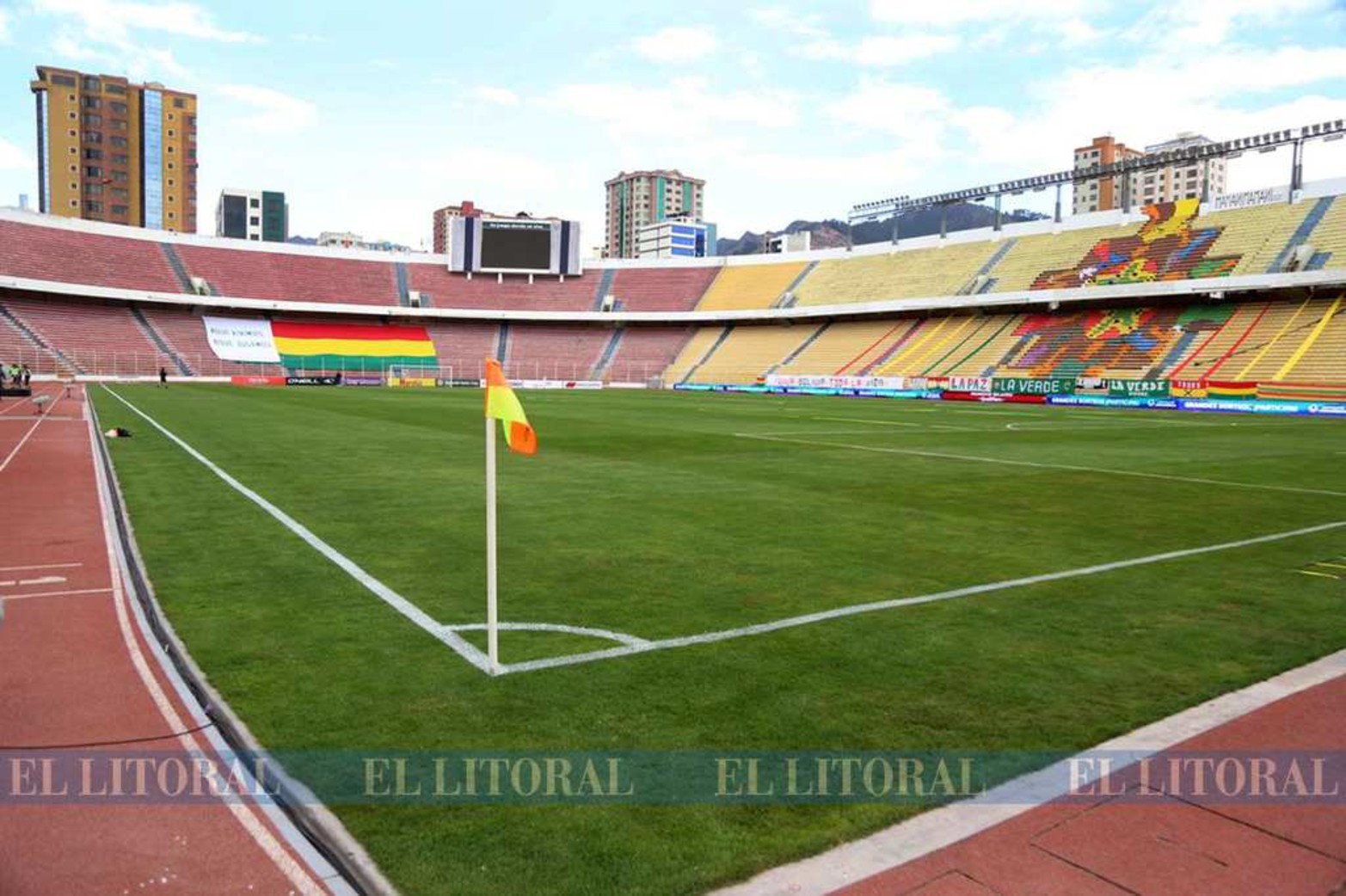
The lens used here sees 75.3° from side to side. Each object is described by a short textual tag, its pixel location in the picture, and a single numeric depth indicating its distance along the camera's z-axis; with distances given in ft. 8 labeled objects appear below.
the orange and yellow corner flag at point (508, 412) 16.24
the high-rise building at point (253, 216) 469.98
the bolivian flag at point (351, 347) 236.84
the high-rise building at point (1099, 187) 548.31
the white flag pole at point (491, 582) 17.12
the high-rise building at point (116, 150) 348.38
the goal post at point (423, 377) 228.22
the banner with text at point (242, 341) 228.63
